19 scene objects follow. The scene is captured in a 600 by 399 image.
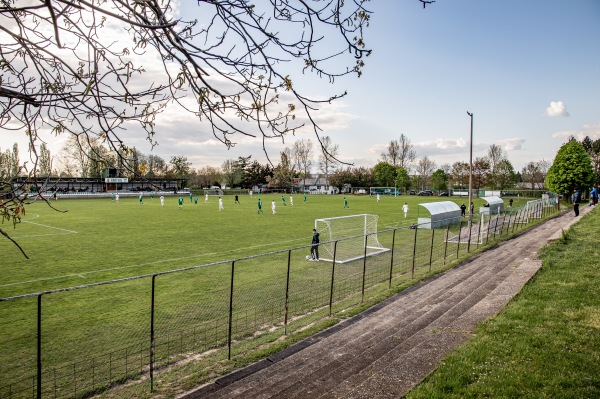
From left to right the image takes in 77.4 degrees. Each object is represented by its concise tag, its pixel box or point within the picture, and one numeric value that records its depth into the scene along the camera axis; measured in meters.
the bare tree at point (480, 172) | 83.06
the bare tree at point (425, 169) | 125.12
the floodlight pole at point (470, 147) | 30.40
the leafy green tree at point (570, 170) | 46.75
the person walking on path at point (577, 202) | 28.47
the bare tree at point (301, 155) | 95.38
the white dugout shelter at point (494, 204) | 33.53
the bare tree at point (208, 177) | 133.12
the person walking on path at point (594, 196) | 33.66
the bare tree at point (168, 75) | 3.41
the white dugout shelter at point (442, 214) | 26.44
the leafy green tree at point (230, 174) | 112.38
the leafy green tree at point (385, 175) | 112.44
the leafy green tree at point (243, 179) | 109.82
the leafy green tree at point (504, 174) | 85.56
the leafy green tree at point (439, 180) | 107.50
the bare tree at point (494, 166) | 83.94
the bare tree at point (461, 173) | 92.29
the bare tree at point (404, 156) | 119.75
